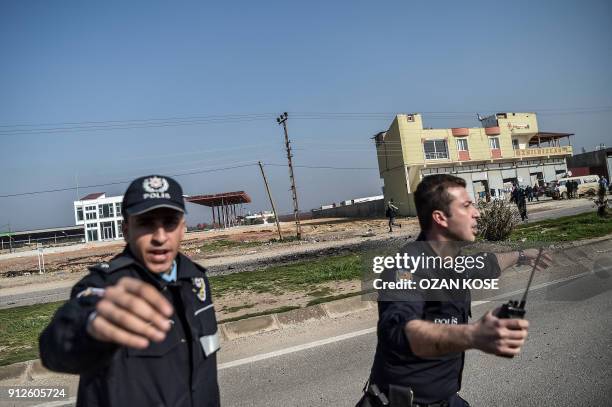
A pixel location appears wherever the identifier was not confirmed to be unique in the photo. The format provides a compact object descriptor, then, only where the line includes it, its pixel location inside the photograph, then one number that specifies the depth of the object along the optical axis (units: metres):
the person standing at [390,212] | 26.25
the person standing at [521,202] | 20.34
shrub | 11.30
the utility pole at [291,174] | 32.28
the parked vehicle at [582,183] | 37.81
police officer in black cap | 1.25
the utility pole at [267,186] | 32.06
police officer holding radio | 1.61
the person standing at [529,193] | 36.17
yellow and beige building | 44.06
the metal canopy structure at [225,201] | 53.84
